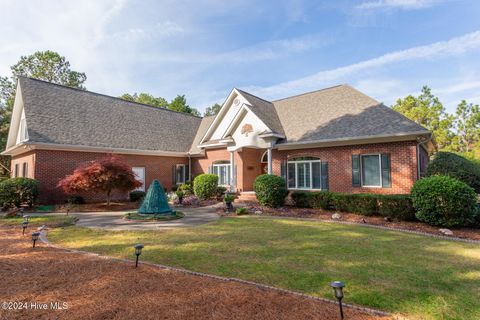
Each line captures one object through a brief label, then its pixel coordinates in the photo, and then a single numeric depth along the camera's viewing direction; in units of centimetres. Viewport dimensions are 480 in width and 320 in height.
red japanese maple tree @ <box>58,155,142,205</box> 1291
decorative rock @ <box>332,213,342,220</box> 1054
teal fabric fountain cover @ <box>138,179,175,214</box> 1083
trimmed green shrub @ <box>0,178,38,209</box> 1261
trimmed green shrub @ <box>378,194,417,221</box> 952
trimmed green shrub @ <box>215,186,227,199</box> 1662
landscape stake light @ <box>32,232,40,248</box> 622
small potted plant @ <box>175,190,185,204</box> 1578
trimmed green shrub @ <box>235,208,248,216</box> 1183
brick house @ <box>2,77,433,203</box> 1261
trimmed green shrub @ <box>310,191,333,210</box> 1183
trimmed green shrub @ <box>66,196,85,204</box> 1456
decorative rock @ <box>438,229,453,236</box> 789
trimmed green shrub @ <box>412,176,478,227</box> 813
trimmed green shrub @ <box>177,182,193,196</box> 1841
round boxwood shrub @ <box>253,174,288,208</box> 1300
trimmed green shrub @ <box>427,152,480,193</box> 1123
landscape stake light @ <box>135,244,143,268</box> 487
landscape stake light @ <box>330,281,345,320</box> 303
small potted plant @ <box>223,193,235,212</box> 1274
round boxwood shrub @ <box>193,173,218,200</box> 1614
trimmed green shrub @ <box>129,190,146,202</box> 1667
